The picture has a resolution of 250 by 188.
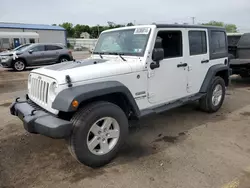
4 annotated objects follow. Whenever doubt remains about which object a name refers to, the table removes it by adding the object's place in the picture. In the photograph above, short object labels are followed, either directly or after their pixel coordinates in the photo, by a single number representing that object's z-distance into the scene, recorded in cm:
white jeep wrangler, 299
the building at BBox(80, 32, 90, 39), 6501
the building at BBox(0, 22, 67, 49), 3203
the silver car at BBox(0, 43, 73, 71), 1348
